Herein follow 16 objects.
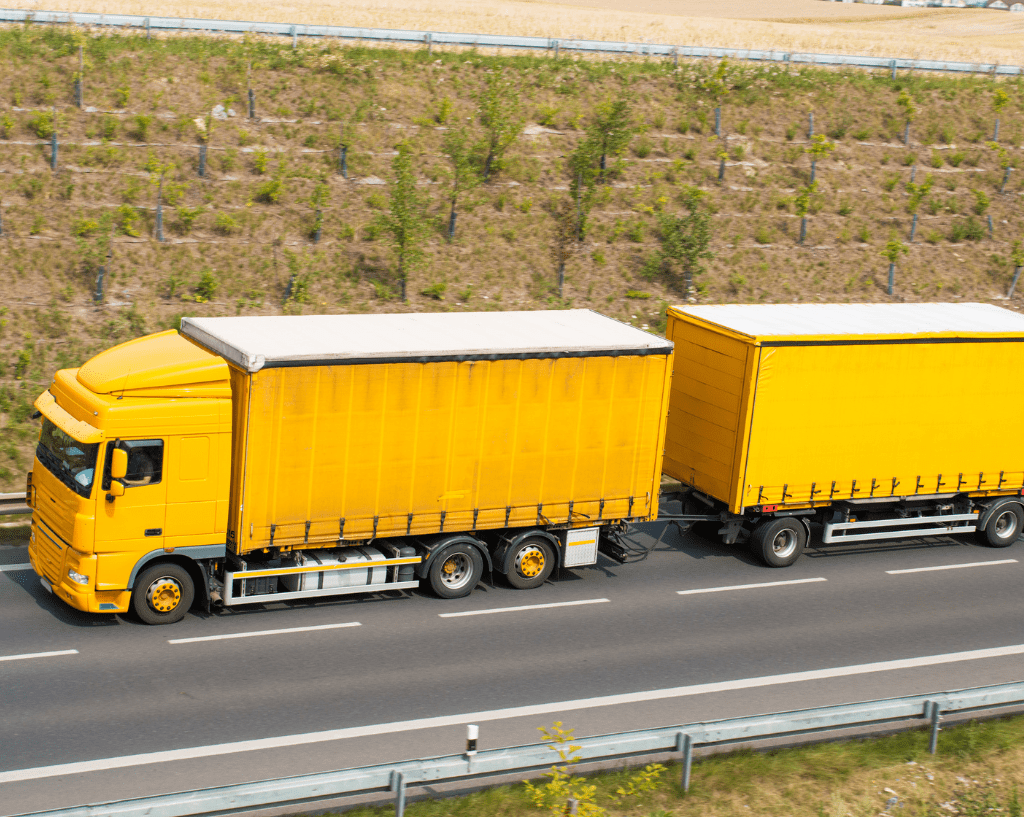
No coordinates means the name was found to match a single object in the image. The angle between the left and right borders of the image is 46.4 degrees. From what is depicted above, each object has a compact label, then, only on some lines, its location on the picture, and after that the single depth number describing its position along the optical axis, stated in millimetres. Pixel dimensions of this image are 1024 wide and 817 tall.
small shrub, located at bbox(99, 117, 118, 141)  30156
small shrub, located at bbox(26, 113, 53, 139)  29406
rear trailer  17500
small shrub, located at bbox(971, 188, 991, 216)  36750
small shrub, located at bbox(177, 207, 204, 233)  28172
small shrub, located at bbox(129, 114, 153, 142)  30422
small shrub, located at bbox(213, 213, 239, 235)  28609
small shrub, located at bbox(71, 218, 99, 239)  27125
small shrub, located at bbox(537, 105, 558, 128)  35297
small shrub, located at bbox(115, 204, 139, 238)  27656
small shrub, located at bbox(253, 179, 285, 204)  29828
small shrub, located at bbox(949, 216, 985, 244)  35906
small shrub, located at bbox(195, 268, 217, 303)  26562
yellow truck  14055
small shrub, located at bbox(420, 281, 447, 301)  28688
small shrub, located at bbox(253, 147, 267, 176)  30391
